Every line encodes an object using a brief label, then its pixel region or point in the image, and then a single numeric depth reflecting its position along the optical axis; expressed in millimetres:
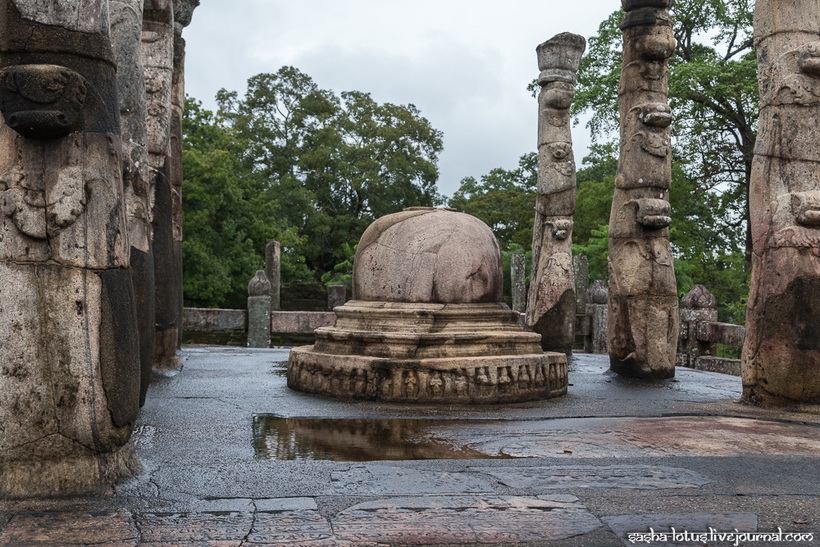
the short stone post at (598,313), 15812
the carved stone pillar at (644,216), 9406
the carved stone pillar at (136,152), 6273
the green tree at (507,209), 35281
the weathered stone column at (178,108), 10914
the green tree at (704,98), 23078
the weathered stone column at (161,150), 8328
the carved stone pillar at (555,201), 13406
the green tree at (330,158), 35438
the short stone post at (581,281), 19938
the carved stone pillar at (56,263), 3541
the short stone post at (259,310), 15977
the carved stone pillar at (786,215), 6625
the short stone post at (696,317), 14164
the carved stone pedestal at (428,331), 7047
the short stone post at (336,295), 21047
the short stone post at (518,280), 20625
